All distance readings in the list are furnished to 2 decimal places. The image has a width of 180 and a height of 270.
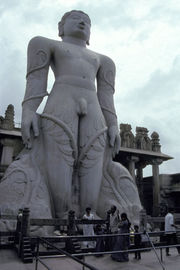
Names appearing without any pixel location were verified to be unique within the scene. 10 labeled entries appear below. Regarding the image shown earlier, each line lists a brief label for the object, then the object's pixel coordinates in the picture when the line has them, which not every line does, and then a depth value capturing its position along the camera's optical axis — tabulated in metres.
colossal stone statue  7.45
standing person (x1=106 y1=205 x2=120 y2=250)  5.53
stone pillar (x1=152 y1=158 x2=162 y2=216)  20.98
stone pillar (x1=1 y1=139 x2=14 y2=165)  18.12
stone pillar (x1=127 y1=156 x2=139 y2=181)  21.81
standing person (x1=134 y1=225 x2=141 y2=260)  5.75
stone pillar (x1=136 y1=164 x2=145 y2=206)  23.45
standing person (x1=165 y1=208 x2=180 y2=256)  6.28
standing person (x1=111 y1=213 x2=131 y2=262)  5.06
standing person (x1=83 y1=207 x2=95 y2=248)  6.17
